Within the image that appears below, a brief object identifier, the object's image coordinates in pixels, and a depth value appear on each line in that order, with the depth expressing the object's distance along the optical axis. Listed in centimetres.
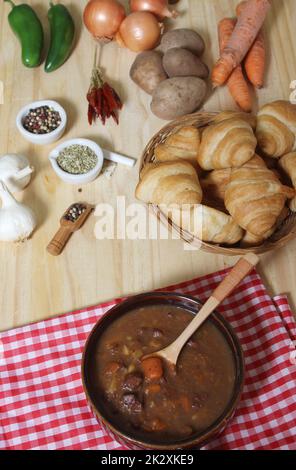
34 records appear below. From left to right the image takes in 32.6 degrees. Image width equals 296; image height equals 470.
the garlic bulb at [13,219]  133
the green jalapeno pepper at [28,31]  171
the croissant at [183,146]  136
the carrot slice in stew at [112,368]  101
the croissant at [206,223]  123
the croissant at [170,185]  124
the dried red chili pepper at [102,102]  160
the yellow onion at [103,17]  172
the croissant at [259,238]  127
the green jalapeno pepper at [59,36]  172
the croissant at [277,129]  136
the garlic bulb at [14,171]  140
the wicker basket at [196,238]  124
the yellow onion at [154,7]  175
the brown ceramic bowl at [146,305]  91
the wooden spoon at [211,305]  103
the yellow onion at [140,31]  170
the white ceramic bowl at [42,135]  152
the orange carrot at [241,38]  164
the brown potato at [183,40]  168
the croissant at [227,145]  127
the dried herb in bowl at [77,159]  146
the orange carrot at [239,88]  163
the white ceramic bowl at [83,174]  145
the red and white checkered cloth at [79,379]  109
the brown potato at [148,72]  163
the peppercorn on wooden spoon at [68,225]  136
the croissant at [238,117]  137
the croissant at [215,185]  136
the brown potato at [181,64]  160
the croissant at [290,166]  130
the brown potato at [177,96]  156
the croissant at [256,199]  122
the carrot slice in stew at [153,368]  100
